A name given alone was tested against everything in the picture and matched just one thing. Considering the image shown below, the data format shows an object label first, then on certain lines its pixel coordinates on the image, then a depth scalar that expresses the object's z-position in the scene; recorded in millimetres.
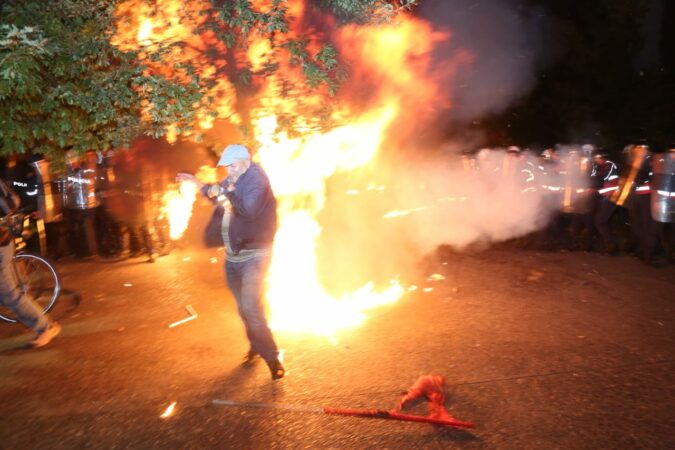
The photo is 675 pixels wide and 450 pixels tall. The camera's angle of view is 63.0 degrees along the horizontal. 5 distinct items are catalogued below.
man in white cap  4336
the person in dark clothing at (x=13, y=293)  5129
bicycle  5973
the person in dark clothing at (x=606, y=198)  8414
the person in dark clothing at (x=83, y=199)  8859
